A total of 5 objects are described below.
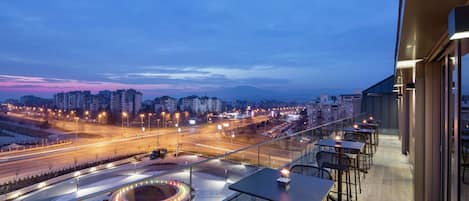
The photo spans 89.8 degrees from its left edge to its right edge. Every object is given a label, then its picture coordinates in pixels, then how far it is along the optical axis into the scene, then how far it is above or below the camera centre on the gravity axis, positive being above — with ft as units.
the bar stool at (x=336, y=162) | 10.80 -3.06
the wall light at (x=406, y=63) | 12.57 +2.11
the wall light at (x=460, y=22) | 2.81 +0.95
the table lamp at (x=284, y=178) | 6.74 -2.31
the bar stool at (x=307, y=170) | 9.92 -2.99
